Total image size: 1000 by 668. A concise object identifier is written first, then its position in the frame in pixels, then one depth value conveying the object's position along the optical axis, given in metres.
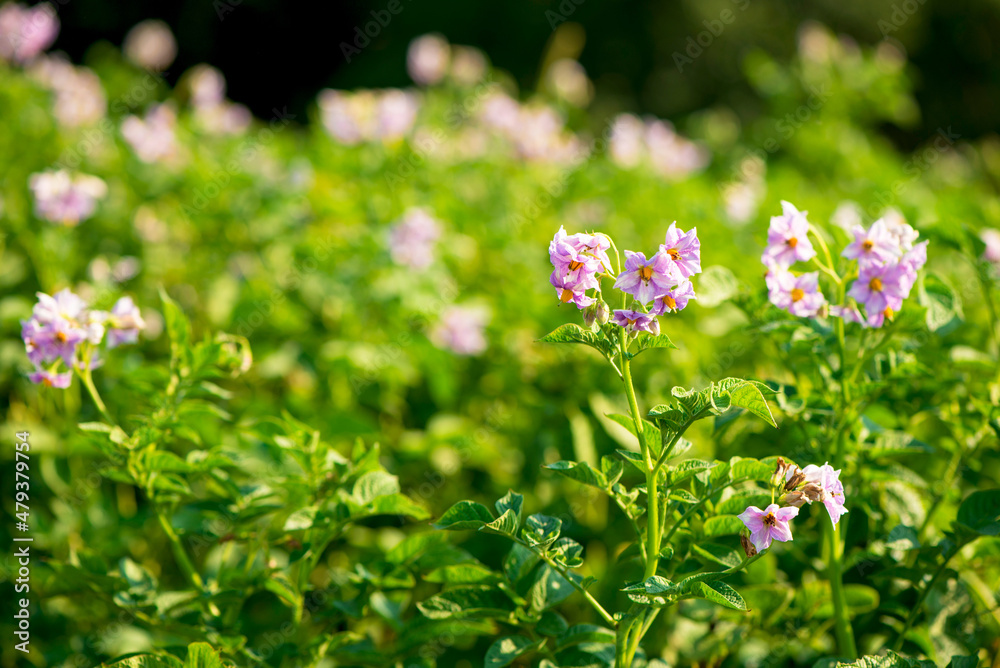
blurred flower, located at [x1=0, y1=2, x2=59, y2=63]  3.72
